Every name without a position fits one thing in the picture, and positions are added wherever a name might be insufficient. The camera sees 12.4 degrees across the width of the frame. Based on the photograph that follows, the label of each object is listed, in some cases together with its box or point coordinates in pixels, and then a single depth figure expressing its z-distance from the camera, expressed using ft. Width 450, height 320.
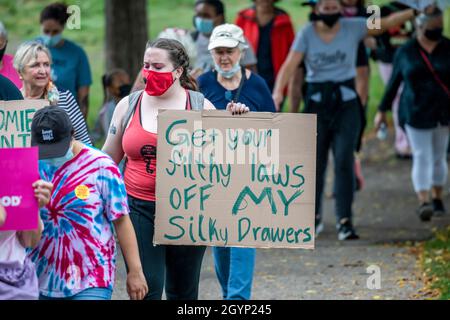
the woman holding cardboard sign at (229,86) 46.12
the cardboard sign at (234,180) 37.79
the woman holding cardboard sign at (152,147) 38.81
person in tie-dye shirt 32.81
